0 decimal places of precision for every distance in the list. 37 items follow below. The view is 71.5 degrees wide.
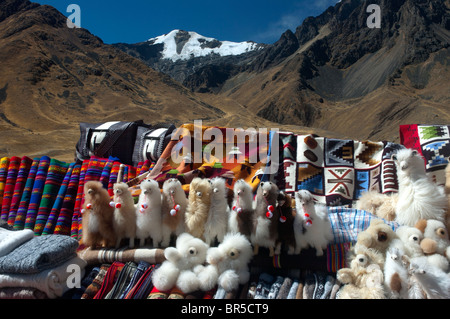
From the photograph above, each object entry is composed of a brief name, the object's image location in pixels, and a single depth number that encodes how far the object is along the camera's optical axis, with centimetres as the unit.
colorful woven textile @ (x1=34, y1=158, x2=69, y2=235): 302
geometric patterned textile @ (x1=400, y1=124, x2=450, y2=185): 277
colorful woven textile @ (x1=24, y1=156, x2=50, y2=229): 303
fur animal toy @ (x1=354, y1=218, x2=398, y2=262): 190
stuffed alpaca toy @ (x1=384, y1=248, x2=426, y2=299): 167
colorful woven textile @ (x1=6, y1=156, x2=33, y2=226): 311
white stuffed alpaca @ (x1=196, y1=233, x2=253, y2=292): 191
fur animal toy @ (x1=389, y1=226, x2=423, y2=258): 186
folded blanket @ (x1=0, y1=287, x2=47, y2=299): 195
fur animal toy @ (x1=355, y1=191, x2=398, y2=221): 241
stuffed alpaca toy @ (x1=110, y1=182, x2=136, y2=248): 238
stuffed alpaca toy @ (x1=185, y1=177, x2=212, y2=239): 228
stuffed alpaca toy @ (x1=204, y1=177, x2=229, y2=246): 226
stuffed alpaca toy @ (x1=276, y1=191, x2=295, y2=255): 213
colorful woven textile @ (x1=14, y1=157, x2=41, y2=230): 304
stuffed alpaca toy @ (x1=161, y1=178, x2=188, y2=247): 232
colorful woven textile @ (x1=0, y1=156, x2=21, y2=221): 317
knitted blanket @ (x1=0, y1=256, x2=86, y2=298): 193
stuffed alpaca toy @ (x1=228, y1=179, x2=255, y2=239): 220
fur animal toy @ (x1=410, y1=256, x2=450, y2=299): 163
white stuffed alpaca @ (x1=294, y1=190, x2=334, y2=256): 211
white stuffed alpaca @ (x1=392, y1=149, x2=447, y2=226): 212
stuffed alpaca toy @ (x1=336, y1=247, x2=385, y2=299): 171
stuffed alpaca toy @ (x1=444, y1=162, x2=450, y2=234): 208
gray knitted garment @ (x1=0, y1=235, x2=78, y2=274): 192
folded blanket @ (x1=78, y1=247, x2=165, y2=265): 224
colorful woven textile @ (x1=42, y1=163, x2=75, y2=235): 296
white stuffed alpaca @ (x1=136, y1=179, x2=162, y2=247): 234
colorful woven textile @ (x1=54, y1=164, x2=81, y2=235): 298
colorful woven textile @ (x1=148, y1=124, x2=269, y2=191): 326
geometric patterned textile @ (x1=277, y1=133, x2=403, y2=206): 301
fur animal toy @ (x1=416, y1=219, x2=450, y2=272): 177
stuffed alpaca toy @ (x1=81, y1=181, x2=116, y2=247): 238
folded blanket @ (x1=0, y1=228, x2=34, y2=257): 207
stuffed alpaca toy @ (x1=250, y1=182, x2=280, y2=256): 212
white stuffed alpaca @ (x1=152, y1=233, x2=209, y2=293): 192
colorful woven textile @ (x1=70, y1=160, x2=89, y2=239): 295
